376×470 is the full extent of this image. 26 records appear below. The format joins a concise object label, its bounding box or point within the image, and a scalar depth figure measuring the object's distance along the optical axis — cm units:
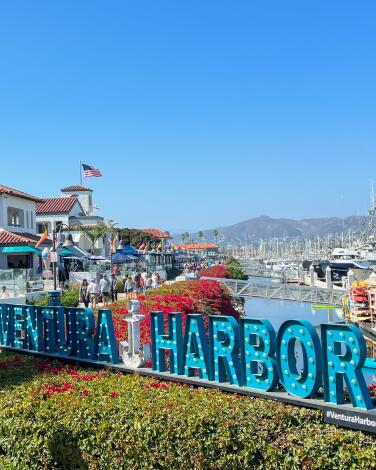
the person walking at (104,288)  3045
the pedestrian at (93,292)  2873
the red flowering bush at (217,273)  6294
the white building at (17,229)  4138
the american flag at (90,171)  6181
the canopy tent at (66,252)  4522
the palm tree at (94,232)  6197
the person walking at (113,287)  3238
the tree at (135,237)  10592
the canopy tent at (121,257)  6011
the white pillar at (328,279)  5734
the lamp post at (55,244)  2550
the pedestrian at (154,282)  3859
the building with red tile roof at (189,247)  18231
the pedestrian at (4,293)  2951
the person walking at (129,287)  3256
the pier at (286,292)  4491
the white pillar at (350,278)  4210
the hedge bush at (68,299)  2831
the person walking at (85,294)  2781
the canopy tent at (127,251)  6725
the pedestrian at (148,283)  3756
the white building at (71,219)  6397
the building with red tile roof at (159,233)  12646
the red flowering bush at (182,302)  1555
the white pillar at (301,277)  7831
